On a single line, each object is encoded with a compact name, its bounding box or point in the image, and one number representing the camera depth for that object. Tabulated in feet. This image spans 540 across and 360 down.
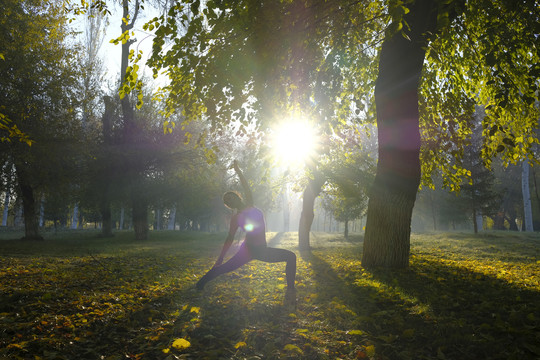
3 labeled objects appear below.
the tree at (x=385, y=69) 20.68
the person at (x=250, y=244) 18.19
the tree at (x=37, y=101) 47.11
